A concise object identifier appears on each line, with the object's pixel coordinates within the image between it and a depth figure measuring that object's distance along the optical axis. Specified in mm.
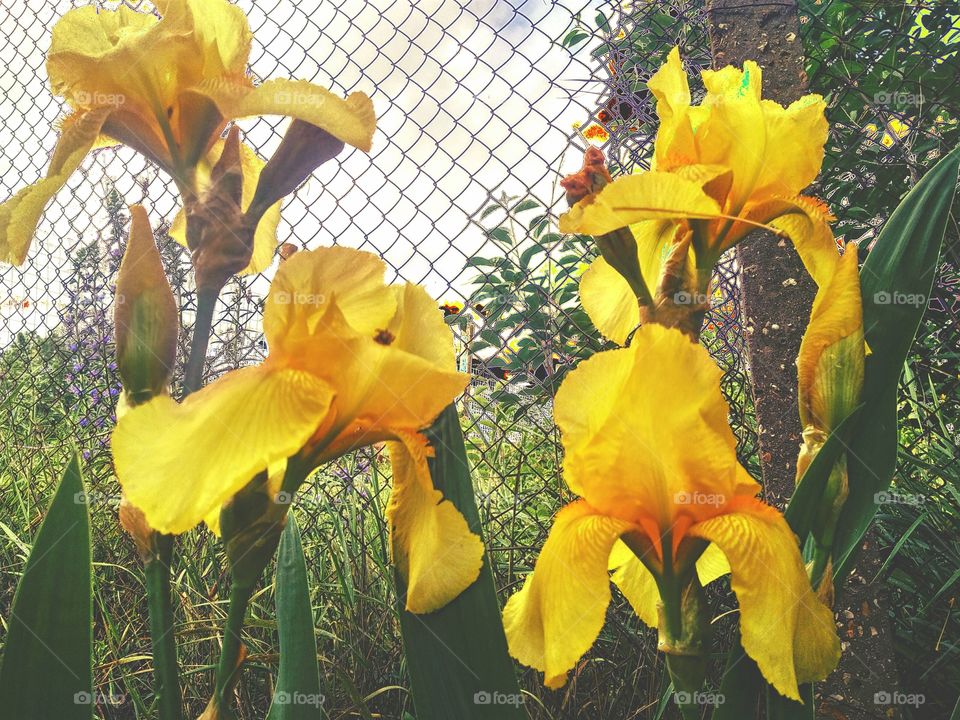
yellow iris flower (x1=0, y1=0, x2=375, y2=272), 487
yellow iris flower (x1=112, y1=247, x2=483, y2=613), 381
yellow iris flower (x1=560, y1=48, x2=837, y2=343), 575
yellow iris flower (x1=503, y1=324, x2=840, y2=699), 445
